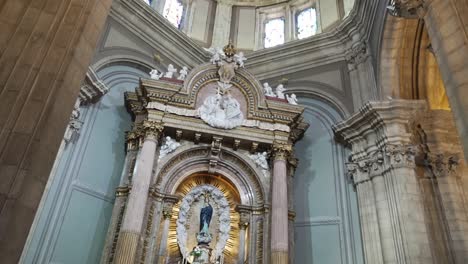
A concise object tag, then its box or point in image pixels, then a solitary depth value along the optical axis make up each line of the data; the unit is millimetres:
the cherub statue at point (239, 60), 10665
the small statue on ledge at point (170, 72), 10414
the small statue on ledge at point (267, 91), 10992
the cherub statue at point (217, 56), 10547
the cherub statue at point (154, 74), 10154
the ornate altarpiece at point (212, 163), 8727
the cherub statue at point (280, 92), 10915
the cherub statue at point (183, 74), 10453
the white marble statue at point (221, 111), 9750
